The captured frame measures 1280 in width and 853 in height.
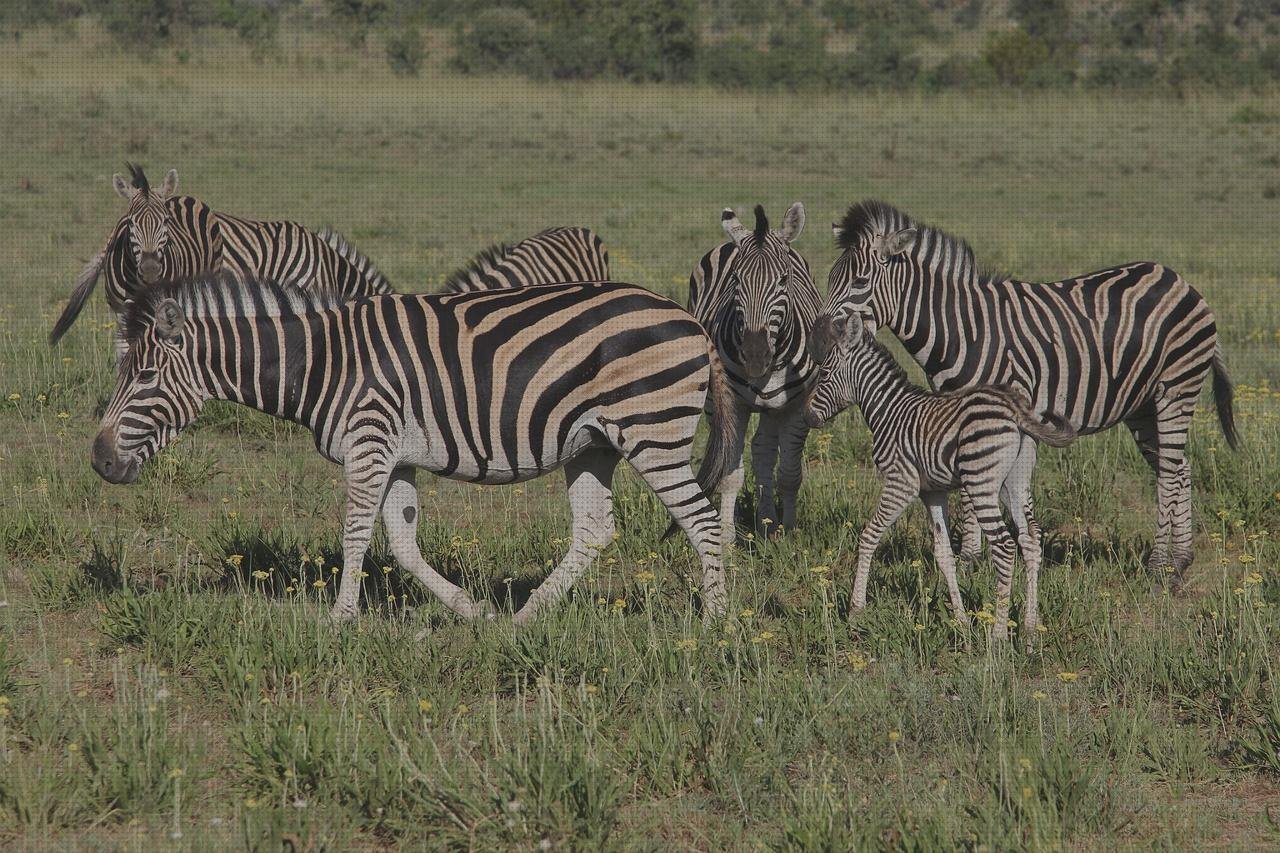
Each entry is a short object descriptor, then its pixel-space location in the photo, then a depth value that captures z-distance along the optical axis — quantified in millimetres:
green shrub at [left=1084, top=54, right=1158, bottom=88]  73062
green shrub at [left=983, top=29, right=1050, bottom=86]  78812
